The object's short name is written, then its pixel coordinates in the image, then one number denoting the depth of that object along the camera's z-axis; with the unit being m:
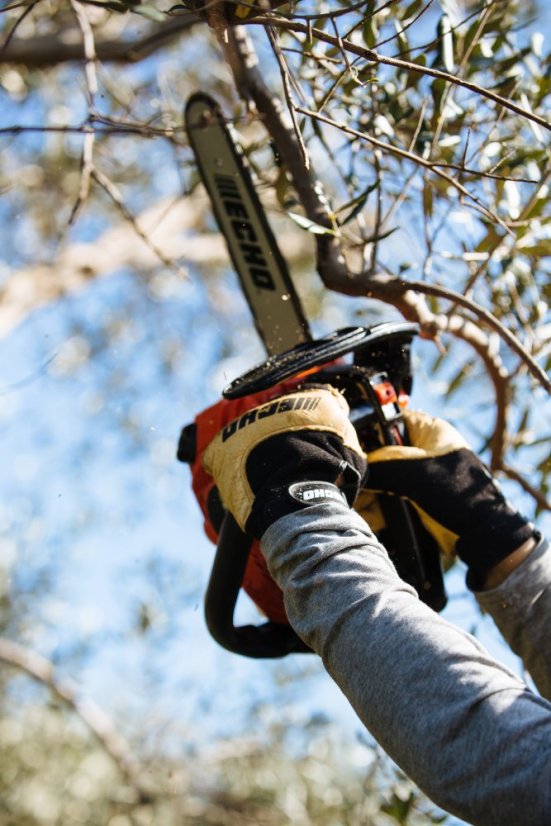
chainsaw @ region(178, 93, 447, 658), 1.95
